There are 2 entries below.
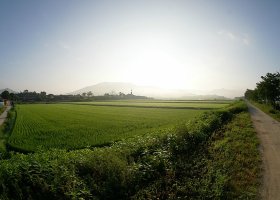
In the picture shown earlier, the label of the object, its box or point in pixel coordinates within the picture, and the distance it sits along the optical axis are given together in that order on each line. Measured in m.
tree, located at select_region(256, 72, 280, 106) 33.74
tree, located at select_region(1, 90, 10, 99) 102.38
